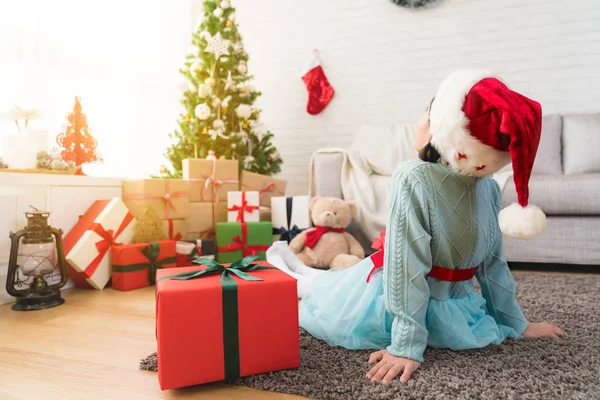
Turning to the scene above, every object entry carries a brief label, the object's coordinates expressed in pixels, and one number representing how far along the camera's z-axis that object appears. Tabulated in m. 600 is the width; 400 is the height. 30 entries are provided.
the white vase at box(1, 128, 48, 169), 1.80
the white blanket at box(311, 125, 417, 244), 2.46
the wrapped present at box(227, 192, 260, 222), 2.38
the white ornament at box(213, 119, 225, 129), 2.83
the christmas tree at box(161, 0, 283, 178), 2.86
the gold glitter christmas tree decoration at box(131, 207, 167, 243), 2.05
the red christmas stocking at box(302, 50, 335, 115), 3.53
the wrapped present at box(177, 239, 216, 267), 2.11
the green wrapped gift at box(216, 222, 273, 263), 2.24
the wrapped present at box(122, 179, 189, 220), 2.14
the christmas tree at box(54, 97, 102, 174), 2.28
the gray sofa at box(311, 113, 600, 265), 2.11
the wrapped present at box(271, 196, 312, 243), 2.42
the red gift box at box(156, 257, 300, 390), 0.86
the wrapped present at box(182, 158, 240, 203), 2.45
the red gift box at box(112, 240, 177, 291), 1.89
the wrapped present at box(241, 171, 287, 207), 2.73
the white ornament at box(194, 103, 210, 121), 2.80
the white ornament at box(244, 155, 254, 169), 2.99
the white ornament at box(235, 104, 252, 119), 2.92
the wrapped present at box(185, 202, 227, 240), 2.41
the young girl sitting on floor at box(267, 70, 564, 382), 0.83
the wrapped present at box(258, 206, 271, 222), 2.60
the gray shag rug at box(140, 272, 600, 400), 0.83
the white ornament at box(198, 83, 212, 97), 2.82
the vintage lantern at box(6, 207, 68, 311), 1.57
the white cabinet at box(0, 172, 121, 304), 1.68
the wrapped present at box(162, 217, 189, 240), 2.21
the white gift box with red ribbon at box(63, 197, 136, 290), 1.82
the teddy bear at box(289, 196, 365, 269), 2.20
